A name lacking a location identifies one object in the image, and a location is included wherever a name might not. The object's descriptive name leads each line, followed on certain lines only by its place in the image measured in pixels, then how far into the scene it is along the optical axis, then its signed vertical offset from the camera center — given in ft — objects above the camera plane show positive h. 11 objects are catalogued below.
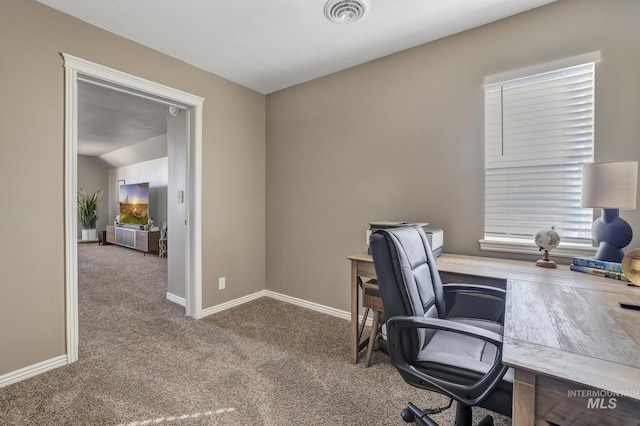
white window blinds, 5.99 +1.32
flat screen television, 22.72 +0.28
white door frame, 6.59 +0.93
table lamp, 4.64 +0.21
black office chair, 3.22 -1.82
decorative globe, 5.73 -0.56
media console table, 21.15 -2.40
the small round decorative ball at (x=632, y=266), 4.27 -0.81
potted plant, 25.95 -0.46
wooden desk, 2.10 -1.21
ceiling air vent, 6.12 +4.38
